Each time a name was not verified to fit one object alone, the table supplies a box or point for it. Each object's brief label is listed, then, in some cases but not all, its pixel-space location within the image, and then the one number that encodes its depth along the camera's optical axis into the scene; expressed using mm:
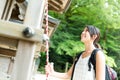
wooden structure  940
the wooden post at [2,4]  1737
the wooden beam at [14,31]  942
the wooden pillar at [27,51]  939
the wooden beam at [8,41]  972
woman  1272
